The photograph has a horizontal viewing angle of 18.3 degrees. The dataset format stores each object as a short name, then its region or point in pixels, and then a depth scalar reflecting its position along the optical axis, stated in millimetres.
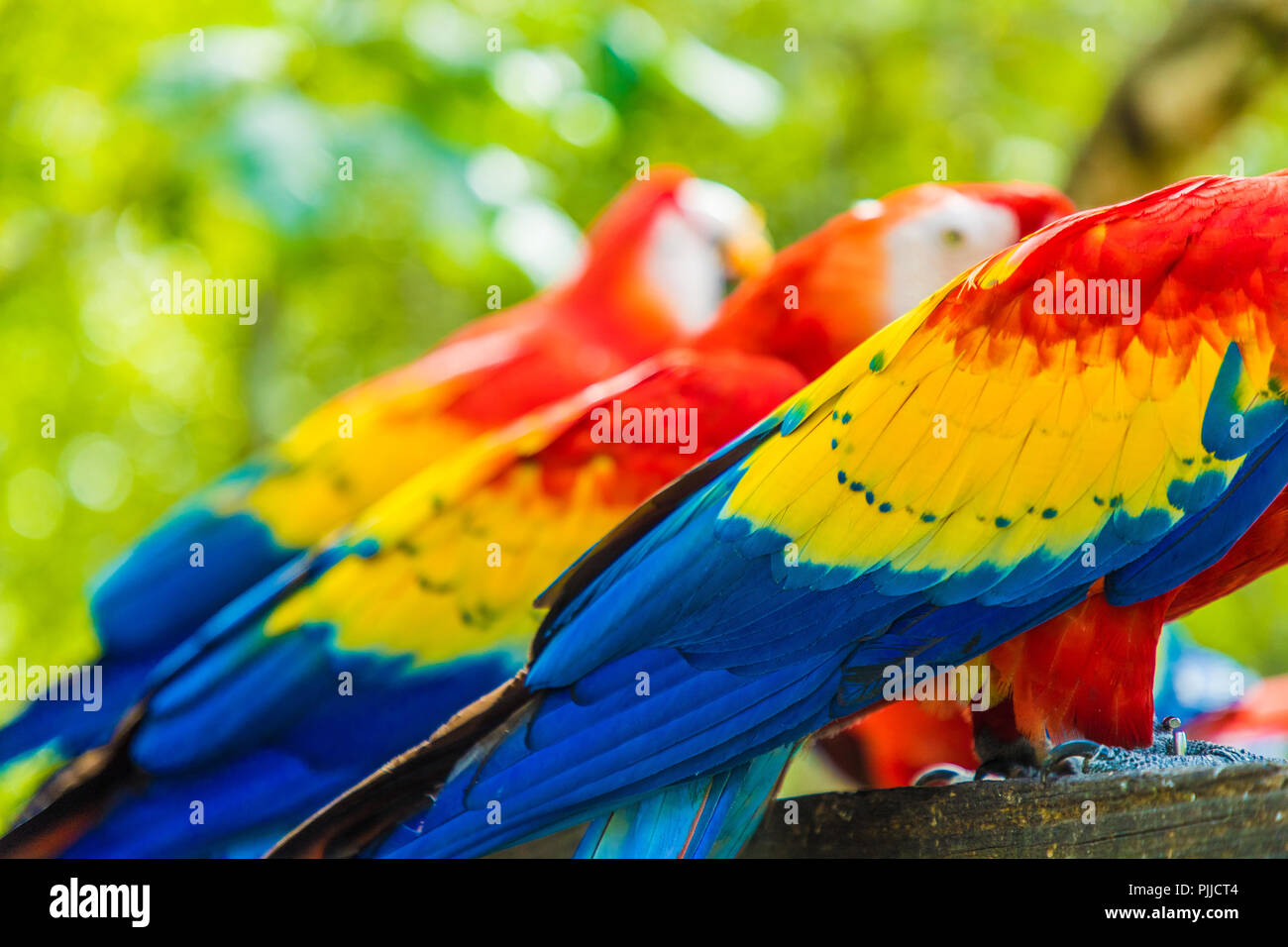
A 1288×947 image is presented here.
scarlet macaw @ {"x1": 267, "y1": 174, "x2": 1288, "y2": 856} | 1771
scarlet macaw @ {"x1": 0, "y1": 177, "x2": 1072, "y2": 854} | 1946
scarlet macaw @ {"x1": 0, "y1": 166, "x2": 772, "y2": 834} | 2095
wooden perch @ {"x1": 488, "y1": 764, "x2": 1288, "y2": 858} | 1758
